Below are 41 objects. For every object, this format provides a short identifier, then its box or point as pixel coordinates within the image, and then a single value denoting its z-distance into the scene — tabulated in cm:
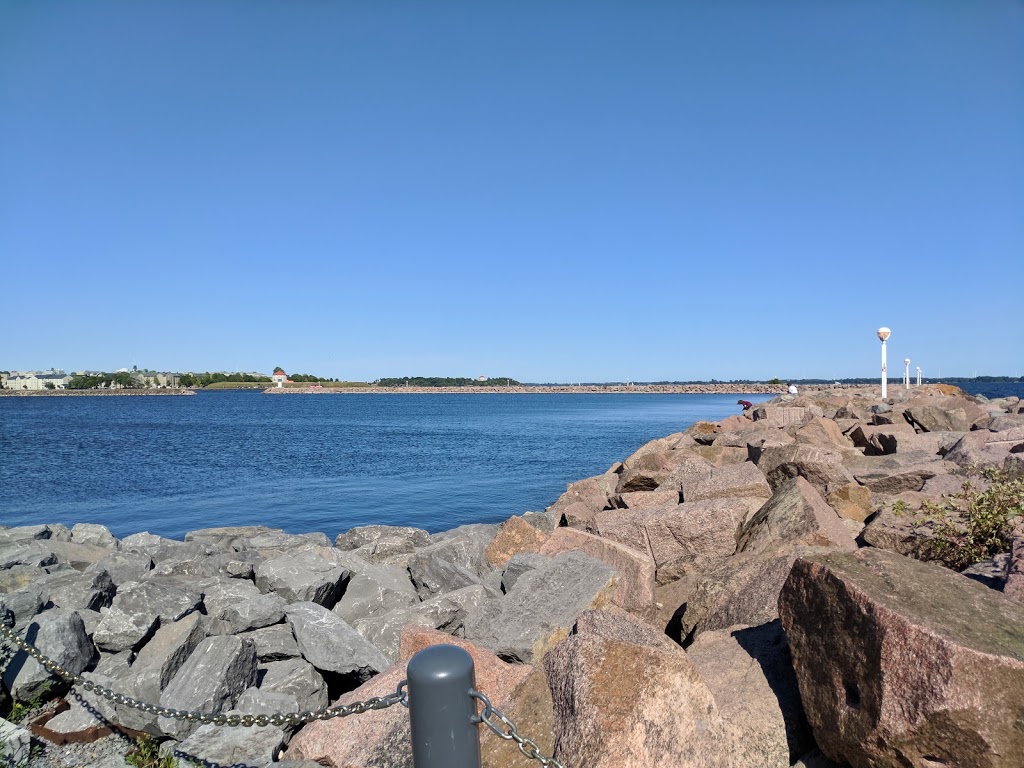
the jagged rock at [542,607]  468
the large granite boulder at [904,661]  258
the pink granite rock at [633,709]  303
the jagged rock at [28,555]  820
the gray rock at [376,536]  1040
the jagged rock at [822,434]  1148
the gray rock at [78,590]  641
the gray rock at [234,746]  409
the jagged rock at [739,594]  422
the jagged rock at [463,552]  836
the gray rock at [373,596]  662
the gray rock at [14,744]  424
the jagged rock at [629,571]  543
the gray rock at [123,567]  732
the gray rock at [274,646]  554
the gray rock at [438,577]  722
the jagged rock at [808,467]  704
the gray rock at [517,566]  674
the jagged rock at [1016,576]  349
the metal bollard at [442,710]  247
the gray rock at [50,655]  507
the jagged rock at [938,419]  1412
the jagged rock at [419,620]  597
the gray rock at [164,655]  504
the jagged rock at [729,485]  696
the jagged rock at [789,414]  1853
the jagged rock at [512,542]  864
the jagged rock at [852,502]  677
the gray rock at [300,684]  499
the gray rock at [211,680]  465
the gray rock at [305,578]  677
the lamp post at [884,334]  2189
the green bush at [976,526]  458
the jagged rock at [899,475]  784
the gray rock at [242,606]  577
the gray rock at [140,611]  553
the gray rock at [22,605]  560
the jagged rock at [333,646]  520
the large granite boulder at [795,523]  514
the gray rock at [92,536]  1112
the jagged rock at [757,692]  321
